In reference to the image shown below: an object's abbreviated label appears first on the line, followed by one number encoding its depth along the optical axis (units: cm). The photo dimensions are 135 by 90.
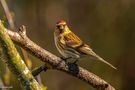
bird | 763
